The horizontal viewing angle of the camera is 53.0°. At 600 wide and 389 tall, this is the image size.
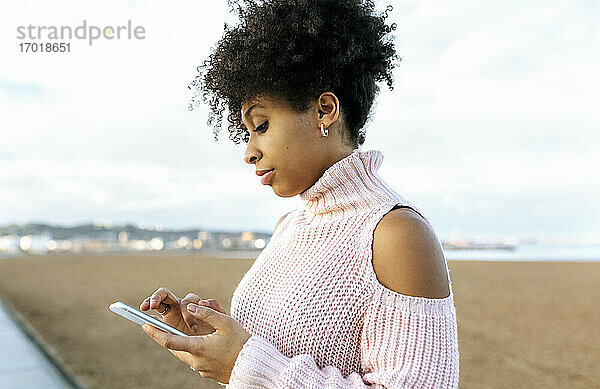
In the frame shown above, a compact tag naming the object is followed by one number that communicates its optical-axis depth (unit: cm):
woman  109
